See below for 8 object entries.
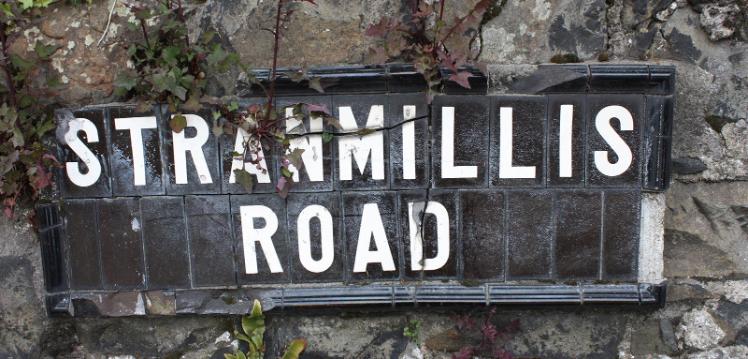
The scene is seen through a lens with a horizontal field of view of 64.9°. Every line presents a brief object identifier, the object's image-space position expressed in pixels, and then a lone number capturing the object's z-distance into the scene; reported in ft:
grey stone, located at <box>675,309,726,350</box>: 5.82
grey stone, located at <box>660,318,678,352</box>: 5.85
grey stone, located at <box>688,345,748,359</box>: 5.82
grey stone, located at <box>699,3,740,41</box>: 5.53
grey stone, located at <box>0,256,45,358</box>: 5.96
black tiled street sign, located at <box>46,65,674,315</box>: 5.48
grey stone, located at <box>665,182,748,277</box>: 5.72
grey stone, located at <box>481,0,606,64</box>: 5.58
